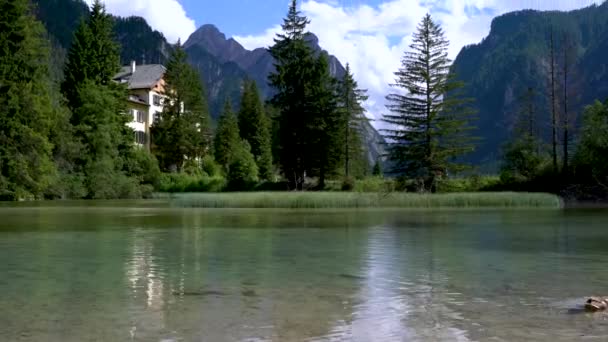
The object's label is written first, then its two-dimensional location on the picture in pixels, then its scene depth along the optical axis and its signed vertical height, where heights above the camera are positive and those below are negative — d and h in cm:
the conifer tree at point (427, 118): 5012 +565
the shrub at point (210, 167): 7325 +246
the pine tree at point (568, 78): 5322 +965
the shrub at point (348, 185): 5109 +43
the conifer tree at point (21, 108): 4312 +527
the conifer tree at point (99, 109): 5369 +676
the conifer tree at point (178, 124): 7162 +710
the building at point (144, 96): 7531 +1104
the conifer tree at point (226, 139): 7888 +608
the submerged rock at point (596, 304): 750 -127
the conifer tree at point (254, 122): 8406 +883
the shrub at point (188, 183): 6334 +58
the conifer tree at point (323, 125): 5219 +528
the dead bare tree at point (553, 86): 5146 +868
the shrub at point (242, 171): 5856 +170
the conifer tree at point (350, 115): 5831 +686
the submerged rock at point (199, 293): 886 -141
